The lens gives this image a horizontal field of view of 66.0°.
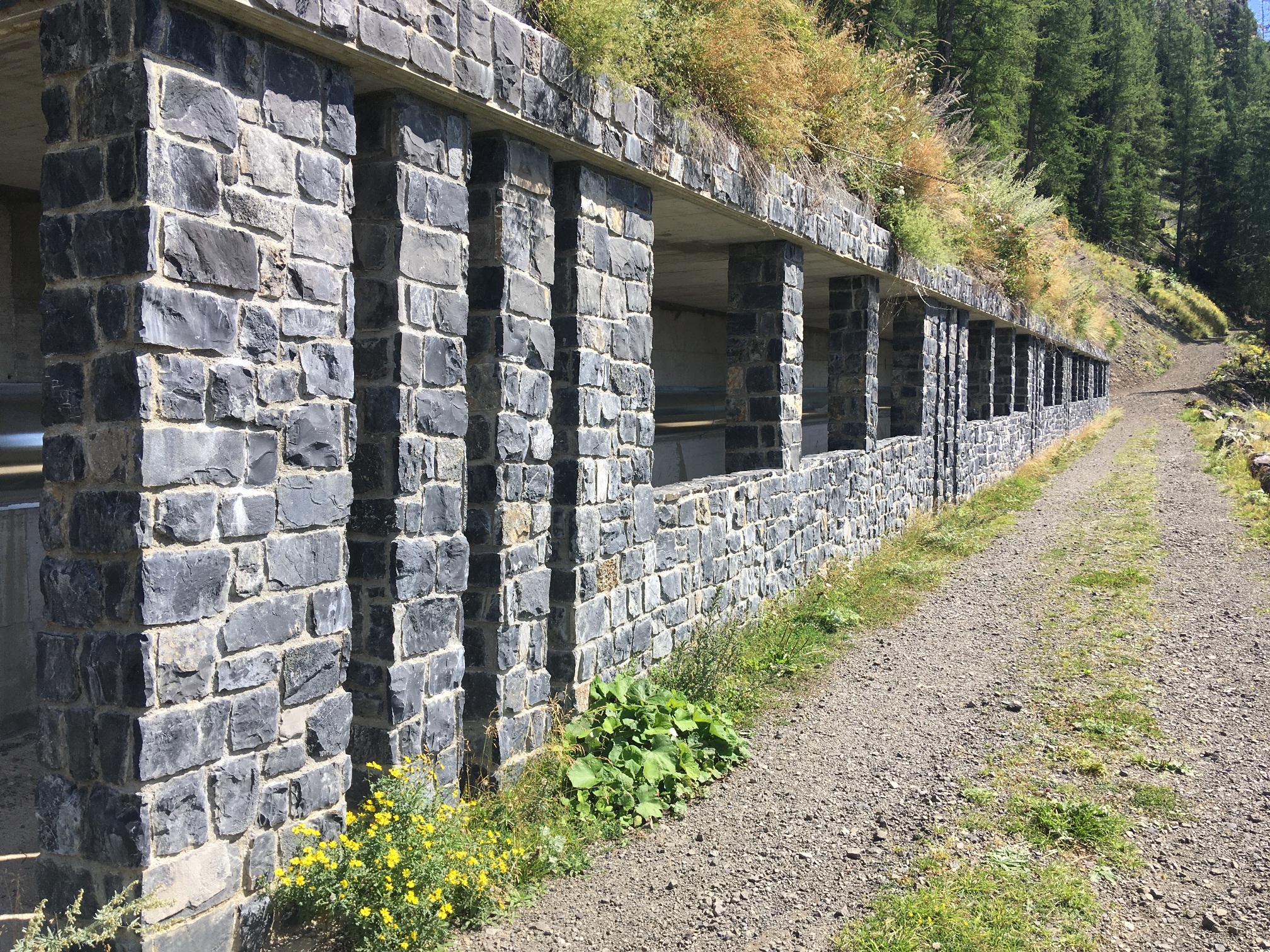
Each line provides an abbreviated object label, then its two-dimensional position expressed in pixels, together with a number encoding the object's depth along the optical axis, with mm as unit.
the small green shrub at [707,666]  5945
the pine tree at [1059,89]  44906
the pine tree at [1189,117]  57406
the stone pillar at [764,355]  8016
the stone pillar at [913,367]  12359
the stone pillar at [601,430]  5340
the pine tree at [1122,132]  52688
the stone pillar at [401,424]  4102
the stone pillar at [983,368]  17016
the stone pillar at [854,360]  10148
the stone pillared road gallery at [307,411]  3111
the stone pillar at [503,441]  4734
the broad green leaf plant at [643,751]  4797
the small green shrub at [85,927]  2850
